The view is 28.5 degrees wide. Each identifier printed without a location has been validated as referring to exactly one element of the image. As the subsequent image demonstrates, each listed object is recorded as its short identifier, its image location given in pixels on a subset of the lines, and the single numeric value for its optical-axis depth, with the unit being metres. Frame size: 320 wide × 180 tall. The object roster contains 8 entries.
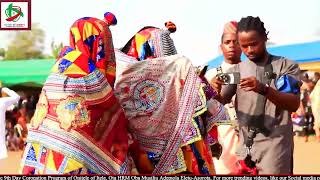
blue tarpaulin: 16.34
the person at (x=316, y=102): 13.09
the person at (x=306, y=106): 16.20
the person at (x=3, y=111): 7.18
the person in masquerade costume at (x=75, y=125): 3.39
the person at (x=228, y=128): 5.54
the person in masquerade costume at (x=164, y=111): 3.88
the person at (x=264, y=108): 4.29
